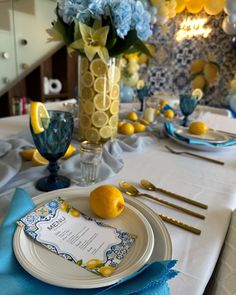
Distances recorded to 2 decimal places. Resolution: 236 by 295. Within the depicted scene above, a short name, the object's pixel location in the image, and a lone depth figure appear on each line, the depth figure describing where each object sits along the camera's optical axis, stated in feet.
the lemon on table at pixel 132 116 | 4.04
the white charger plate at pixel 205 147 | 2.96
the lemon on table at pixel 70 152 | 2.57
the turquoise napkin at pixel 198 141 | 2.98
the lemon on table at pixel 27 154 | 2.45
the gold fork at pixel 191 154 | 2.71
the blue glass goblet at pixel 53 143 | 1.94
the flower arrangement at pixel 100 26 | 2.50
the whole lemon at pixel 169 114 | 4.34
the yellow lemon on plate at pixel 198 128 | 3.36
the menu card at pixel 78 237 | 1.25
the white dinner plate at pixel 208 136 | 3.22
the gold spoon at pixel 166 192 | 1.89
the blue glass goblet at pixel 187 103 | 3.87
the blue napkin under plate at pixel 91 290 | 1.05
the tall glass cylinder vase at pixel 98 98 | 2.84
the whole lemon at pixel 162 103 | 4.90
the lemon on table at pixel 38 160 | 2.34
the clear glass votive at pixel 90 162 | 2.18
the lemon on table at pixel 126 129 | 3.44
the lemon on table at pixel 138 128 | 3.56
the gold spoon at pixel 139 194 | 1.77
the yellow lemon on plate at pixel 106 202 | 1.55
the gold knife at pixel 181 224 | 1.58
